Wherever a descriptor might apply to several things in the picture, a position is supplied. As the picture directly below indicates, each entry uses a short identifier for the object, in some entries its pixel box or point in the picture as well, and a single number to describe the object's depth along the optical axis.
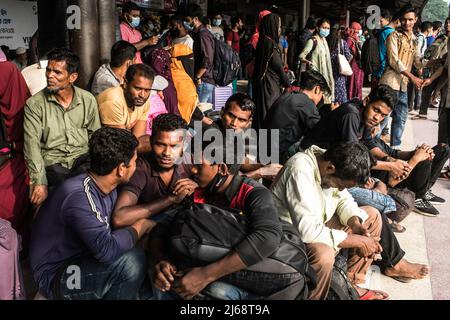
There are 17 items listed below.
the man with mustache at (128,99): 3.18
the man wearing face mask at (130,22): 5.23
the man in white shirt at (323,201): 2.26
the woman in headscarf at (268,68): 5.25
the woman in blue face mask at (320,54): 6.09
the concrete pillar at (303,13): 9.03
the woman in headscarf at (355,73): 7.22
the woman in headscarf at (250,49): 5.56
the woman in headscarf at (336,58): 6.67
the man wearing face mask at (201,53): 5.59
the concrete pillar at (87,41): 3.62
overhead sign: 6.02
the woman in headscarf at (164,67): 4.38
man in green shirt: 2.82
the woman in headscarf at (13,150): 2.89
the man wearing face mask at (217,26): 8.13
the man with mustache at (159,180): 2.33
